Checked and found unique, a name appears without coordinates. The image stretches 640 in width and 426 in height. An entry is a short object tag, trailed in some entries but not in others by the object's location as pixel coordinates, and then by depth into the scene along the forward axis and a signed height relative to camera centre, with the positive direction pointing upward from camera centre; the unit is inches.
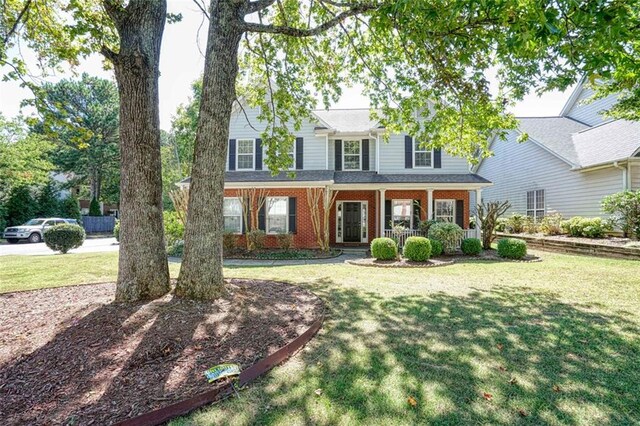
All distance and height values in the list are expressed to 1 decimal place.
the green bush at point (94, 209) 1221.7 +30.8
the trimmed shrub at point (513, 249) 427.8 -39.6
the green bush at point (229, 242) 494.6 -36.3
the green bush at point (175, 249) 490.9 -47.5
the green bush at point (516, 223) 677.3 -10.4
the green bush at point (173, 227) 504.4 -14.3
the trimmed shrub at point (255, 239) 512.4 -32.8
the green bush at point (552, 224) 582.9 -10.8
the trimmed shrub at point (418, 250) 395.2 -38.0
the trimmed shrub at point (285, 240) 506.0 -33.9
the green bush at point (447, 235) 464.8 -23.8
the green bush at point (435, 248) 442.0 -39.9
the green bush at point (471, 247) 457.7 -39.8
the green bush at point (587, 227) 492.4 -13.3
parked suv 802.2 -34.0
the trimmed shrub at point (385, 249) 404.5 -38.5
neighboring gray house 533.0 +106.2
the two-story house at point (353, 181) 550.0 +60.6
